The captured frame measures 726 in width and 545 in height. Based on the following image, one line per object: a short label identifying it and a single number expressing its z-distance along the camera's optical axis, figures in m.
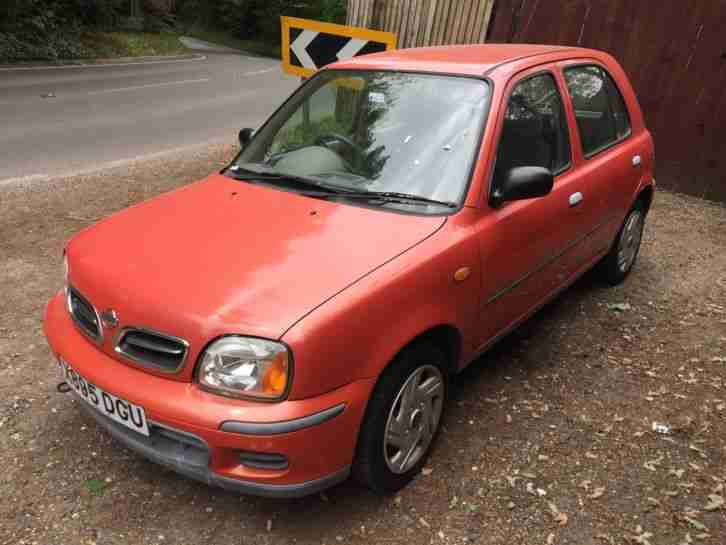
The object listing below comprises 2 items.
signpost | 5.63
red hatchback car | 2.28
